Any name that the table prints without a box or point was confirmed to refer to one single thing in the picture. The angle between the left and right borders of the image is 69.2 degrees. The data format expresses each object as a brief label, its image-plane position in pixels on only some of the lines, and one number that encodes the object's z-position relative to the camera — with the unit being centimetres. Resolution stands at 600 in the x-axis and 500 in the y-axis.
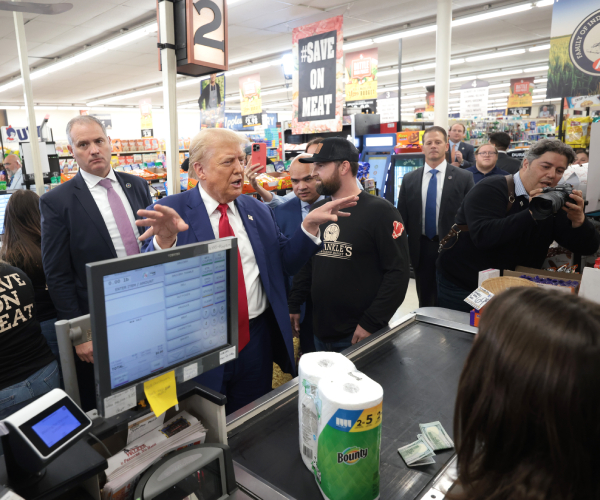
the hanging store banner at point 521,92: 1548
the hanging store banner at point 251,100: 1220
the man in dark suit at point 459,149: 670
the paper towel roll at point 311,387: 104
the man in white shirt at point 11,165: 706
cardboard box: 203
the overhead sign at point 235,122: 1205
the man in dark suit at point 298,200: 295
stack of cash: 114
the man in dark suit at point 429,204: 400
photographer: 224
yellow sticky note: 94
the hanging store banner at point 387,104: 1599
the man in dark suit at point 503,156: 597
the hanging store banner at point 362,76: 990
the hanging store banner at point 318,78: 587
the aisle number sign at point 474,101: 1365
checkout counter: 108
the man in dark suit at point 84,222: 228
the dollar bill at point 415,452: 114
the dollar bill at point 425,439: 120
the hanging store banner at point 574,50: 347
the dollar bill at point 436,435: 120
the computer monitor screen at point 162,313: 86
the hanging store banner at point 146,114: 1883
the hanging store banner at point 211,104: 691
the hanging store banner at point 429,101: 1705
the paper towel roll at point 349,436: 90
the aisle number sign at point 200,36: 259
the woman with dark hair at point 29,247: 260
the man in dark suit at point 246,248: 180
